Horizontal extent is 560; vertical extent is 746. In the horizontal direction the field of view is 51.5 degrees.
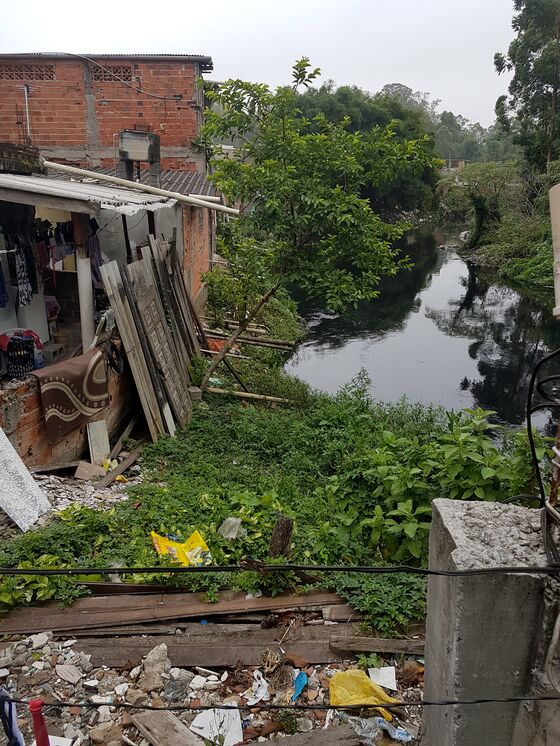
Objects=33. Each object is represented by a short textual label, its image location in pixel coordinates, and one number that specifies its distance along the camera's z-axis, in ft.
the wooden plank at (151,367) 22.62
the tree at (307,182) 26.27
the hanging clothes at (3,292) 24.21
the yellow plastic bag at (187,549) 13.84
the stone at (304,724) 10.25
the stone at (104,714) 10.32
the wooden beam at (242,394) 29.04
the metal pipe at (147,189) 26.30
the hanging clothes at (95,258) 29.12
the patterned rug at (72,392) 18.31
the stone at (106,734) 9.82
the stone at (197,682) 11.00
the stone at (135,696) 10.54
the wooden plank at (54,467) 18.10
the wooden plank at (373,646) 11.50
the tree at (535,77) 80.07
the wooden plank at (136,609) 12.03
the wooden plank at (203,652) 11.45
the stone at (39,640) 11.60
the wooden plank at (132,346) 21.27
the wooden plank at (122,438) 21.62
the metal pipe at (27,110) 42.65
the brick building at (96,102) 42.32
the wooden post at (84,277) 21.34
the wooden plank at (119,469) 18.94
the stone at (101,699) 10.57
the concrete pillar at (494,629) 5.90
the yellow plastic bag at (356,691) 10.37
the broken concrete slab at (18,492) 14.76
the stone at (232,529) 14.84
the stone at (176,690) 10.71
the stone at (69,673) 10.96
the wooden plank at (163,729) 9.62
